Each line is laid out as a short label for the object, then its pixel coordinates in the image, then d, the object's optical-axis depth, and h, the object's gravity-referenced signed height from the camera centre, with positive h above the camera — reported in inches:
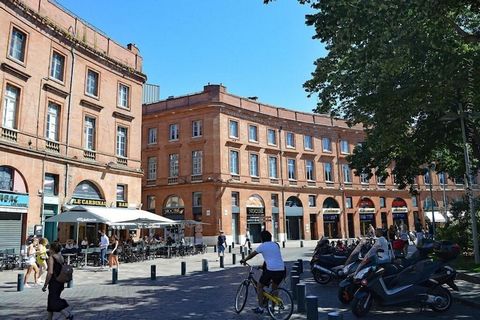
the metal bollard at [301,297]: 354.0 -54.7
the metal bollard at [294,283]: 396.8 -47.4
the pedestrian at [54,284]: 313.1 -35.5
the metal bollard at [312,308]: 279.6 -50.0
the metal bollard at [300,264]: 582.7 -44.6
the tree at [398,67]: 416.5 +190.5
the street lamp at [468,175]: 558.3 +74.3
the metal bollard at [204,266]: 740.0 -55.7
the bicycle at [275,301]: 327.9 -54.1
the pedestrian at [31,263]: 578.6 -34.4
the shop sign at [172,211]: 1634.8 +91.6
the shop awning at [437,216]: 2043.7 +63.1
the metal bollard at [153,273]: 625.6 -55.6
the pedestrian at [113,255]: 761.3 -34.9
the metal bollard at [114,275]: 586.9 -54.0
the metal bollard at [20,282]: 525.7 -54.3
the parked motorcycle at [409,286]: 346.6 -46.7
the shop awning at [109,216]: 802.5 +39.4
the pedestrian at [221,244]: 1035.9 -25.8
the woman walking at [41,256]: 599.8 -26.2
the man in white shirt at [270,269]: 336.2 -29.0
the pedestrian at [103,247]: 805.5 -20.7
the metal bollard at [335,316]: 216.8 -43.2
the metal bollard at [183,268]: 687.9 -54.3
